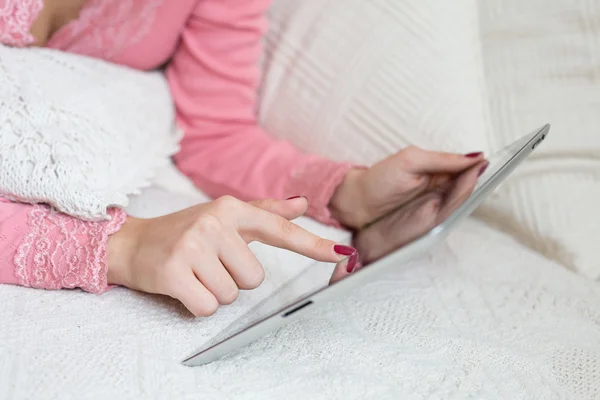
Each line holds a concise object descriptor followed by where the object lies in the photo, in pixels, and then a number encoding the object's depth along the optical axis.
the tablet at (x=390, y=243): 0.41
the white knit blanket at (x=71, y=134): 0.51
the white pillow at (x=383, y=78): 0.71
